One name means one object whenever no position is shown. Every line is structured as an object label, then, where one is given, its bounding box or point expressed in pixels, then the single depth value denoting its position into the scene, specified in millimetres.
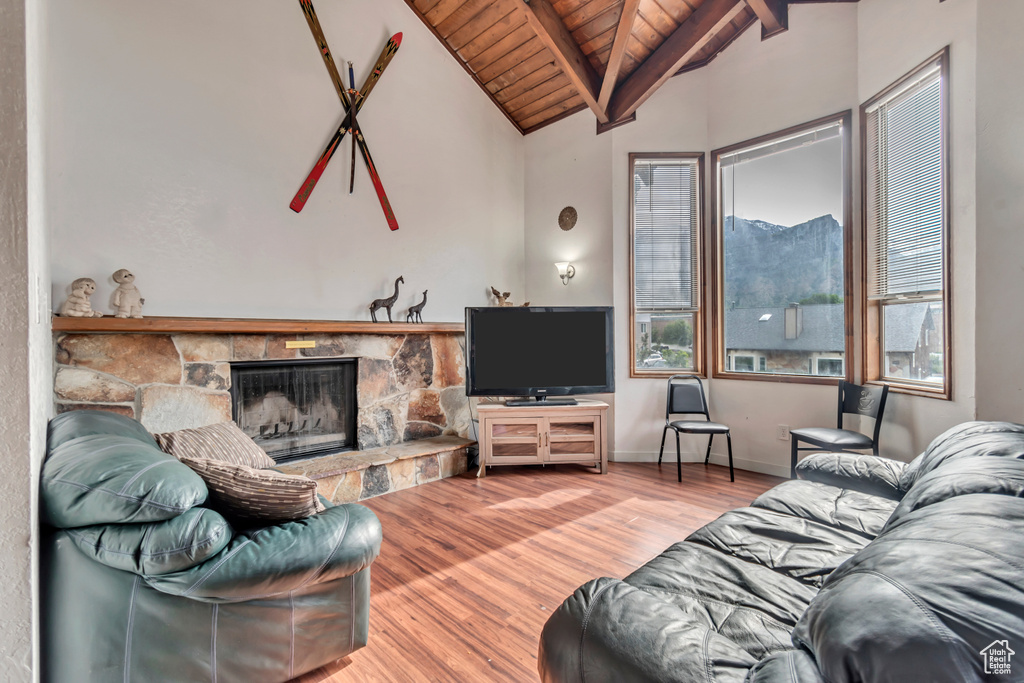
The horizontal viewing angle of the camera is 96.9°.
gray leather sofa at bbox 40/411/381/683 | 1154
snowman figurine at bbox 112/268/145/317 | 2342
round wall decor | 4307
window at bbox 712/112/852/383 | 3318
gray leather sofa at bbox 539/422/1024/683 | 561
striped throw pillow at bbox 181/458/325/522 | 1391
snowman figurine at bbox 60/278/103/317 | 2205
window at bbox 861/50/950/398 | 2623
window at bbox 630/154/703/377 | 3984
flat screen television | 3719
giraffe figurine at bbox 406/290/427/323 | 3736
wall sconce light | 4293
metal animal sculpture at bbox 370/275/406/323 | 3451
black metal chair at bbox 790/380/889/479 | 2770
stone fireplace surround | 2346
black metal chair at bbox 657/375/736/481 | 3752
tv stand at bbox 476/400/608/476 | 3619
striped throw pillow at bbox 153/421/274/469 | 2184
